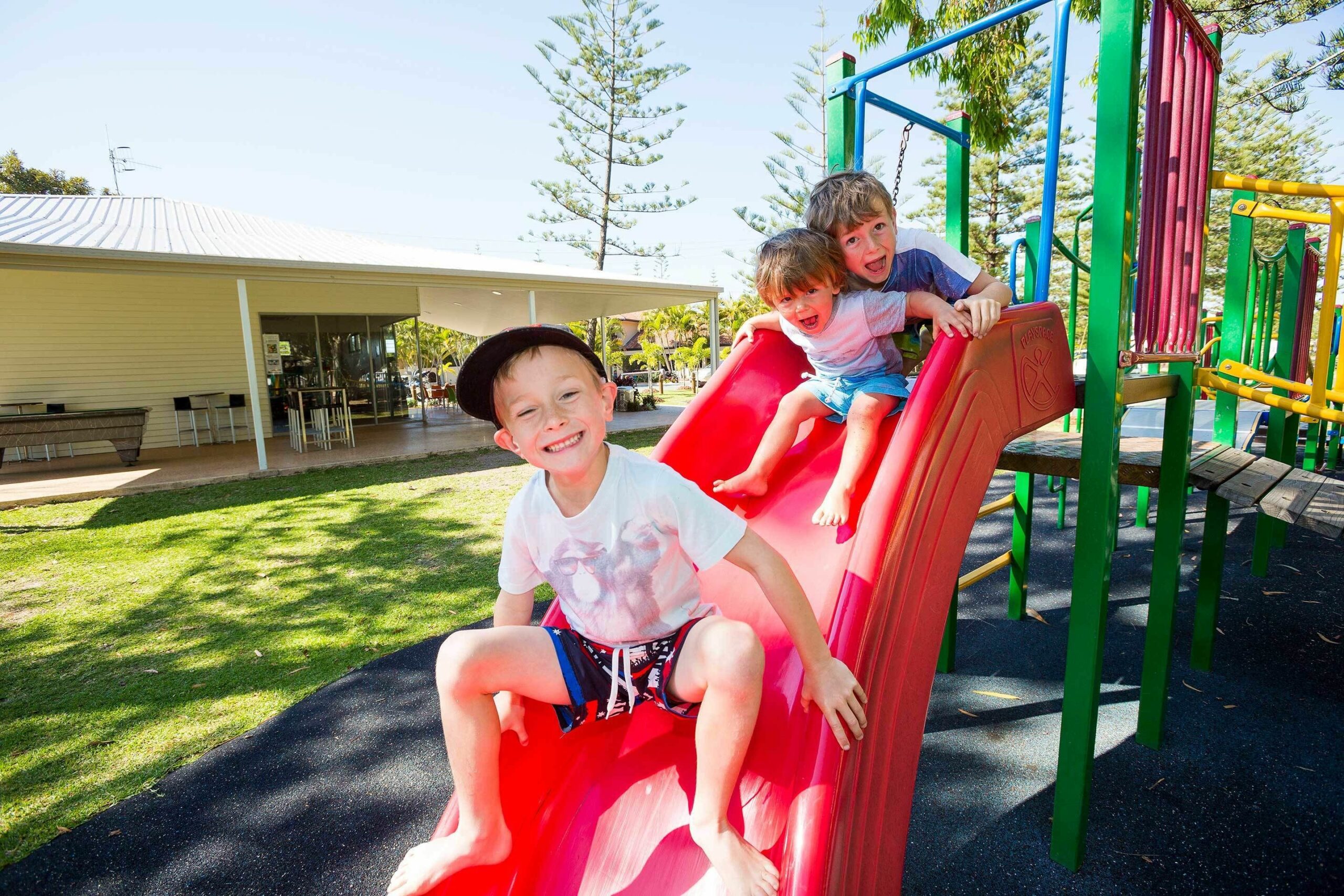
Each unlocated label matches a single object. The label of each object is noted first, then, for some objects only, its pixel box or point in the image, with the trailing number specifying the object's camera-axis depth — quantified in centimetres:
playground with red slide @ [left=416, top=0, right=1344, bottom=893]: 135
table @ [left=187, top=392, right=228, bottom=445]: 1207
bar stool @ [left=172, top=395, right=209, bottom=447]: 1179
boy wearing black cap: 130
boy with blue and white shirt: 198
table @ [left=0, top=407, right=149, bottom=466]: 819
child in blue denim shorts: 190
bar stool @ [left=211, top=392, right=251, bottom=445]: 1233
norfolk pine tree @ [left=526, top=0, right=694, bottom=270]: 2252
